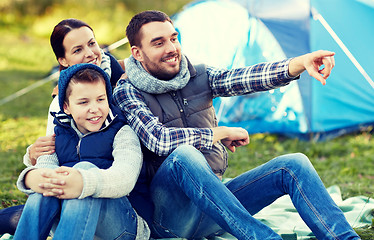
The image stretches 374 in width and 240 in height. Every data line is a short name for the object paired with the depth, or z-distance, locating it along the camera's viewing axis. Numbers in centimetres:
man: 243
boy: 231
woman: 328
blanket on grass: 304
